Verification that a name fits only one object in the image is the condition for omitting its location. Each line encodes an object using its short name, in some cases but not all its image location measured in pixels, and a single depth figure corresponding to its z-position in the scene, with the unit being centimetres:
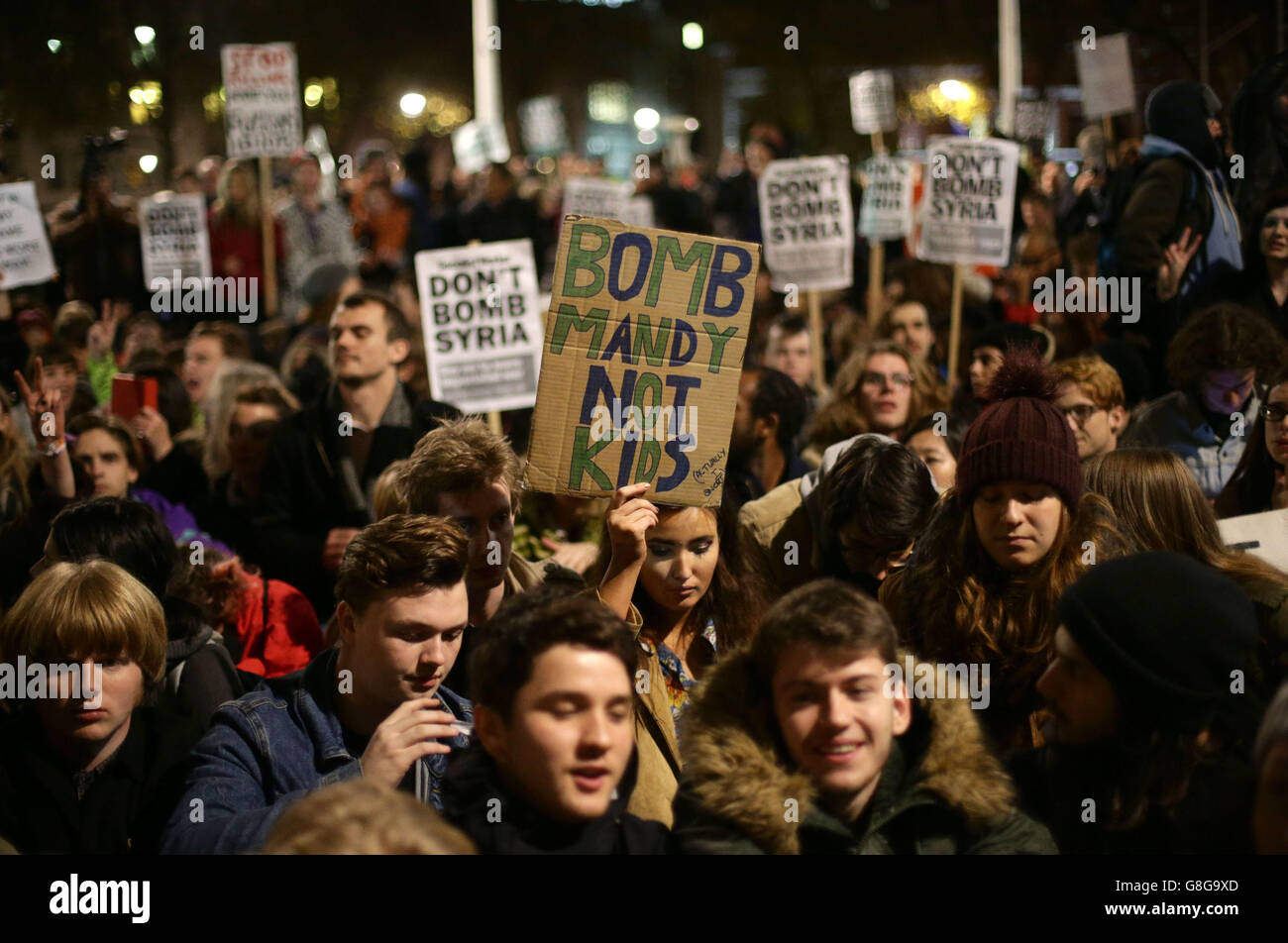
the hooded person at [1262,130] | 732
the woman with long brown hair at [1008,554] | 362
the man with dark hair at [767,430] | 630
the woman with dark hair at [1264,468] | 467
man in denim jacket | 317
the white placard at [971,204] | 890
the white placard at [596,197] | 1109
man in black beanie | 289
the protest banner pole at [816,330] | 932
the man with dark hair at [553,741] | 269
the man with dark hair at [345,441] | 615
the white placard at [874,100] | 1343
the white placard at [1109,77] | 1045
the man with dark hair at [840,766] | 279
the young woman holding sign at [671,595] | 365
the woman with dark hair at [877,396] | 641
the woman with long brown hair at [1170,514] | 373
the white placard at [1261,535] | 428
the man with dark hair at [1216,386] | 564
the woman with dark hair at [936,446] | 542
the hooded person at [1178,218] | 710
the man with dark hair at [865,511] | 444
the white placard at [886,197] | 1147
